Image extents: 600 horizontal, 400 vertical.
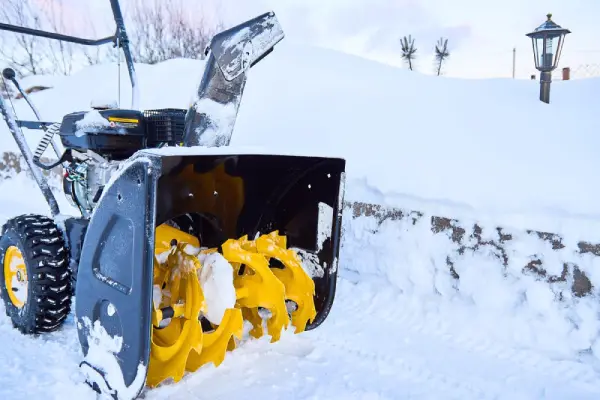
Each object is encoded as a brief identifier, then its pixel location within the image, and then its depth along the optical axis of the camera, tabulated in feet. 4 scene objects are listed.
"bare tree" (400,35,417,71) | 58.90
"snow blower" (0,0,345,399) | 7.09
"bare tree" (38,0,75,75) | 49.21
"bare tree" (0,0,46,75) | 44.62
